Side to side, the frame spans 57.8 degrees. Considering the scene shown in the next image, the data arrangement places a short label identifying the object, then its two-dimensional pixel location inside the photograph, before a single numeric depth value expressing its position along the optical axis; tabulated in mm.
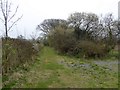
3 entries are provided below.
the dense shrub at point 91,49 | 13178
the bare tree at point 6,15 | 5346
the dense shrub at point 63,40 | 15157
